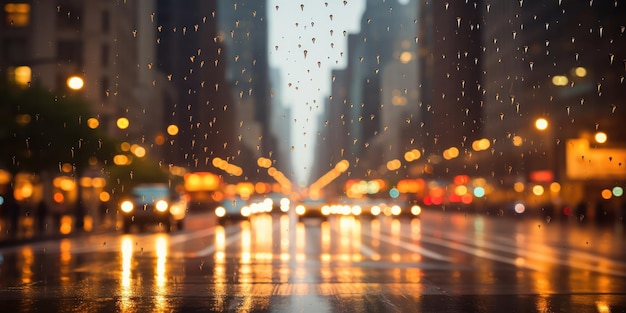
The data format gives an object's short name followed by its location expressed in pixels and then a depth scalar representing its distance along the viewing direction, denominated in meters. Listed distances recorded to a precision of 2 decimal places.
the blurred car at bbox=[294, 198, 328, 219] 59.19
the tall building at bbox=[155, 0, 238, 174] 169.00
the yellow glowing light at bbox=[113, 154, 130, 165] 66.14
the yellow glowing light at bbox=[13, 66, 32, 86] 73.78
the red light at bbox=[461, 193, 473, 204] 123.62
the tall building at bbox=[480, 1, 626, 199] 77.06
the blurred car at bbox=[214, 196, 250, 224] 55.12
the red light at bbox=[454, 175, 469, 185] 131.25
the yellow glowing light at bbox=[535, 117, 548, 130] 53.53
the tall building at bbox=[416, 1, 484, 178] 145.75
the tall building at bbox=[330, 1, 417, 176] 197.62
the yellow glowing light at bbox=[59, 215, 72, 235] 43.38
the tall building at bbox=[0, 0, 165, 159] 83.94
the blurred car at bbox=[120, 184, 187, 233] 44.72
